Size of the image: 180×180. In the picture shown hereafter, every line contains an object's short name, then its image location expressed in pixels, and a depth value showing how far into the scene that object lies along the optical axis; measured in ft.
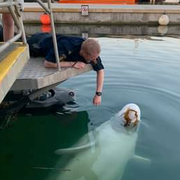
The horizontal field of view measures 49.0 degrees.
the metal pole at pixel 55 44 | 9.55
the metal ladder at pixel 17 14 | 6.50
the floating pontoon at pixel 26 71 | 6.01
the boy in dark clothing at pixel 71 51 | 10.32
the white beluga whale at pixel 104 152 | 9.06
